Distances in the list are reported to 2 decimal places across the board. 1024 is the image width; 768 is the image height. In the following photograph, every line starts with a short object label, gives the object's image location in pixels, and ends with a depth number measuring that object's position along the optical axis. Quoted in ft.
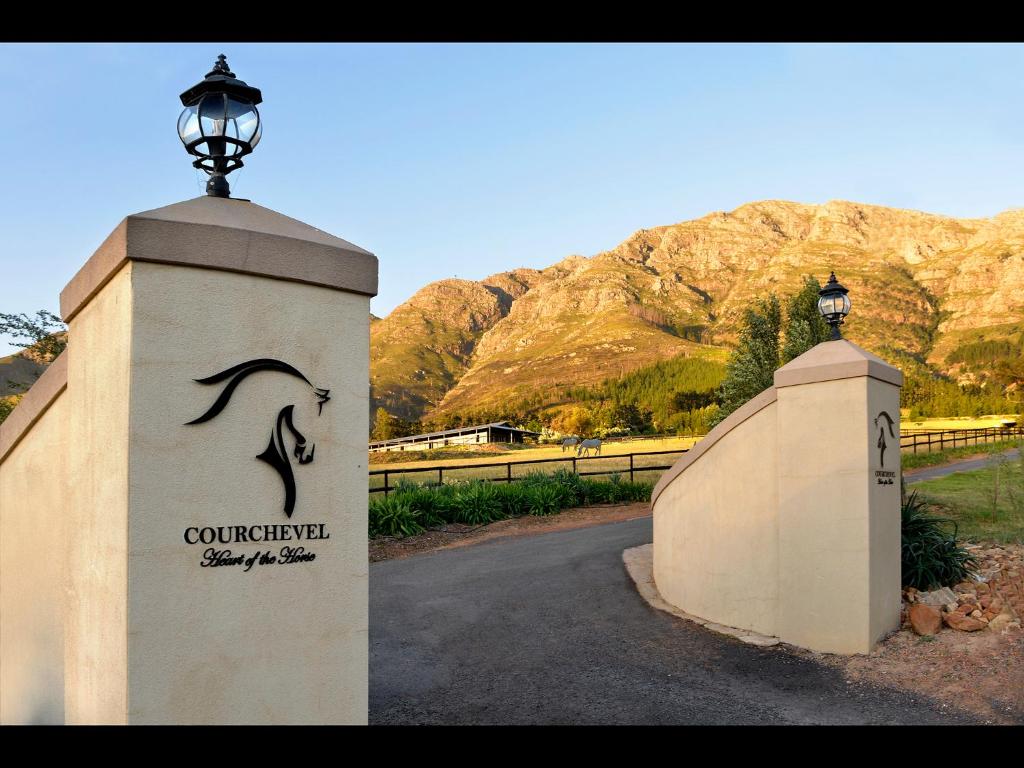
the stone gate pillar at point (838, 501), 26.11
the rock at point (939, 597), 28.19
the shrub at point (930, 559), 30.01
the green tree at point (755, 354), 87.66
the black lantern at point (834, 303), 30.96
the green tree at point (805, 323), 79.56
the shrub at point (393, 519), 52.29
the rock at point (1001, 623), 26.07
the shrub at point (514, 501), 62.34
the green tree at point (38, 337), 67.92
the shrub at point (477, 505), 58.13
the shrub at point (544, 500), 63.05
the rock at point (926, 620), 26.63
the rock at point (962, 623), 26.05
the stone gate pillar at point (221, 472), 12.88
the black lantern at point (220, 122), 15.17
